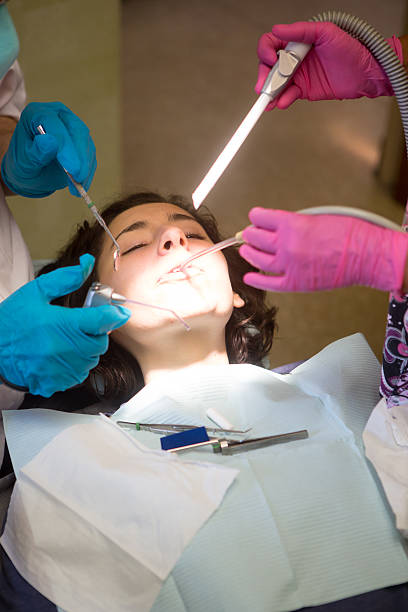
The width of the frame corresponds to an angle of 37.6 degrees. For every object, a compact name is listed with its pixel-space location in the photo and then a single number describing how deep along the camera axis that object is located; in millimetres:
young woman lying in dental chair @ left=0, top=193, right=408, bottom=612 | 1216
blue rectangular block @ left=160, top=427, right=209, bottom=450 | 1397
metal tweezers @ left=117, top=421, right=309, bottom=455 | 1386
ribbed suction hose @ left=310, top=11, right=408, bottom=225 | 1366
